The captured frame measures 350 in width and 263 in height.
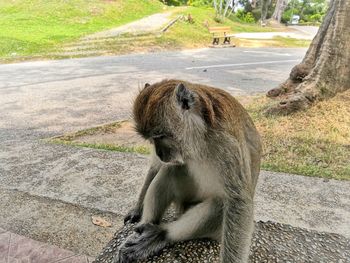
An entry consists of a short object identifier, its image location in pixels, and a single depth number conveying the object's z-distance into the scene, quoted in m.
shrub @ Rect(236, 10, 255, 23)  43.78
